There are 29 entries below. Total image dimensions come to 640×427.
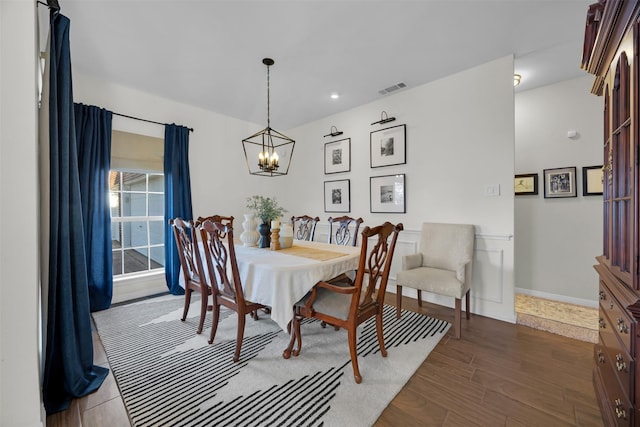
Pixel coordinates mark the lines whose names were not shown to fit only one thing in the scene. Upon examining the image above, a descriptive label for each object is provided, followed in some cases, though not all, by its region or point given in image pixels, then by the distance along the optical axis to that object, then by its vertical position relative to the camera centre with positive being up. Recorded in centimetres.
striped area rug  149 -113
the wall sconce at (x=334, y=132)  417 +133
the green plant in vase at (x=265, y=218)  254 -5
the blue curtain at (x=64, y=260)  155 -29
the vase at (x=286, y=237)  255 -23
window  342 -10
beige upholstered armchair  246 -57
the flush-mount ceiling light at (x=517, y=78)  305 +158
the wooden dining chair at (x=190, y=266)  221 -49
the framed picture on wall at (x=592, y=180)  293 +35
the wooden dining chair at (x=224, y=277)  186 -50
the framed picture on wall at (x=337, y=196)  414 +28
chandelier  473 +116
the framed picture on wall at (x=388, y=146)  347 +92
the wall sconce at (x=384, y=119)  353 +128
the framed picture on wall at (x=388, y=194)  350 +26
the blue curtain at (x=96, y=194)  290 +23
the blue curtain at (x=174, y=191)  355 +32
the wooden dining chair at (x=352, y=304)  170 -65
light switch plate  275 +23
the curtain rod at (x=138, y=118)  328 +125
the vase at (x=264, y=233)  256 -20
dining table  176 -44
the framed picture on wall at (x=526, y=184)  337 +36
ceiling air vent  328 +161
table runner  212 -35
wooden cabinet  102 +2
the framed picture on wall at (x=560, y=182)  311 +35
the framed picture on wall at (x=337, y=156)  411 +92
